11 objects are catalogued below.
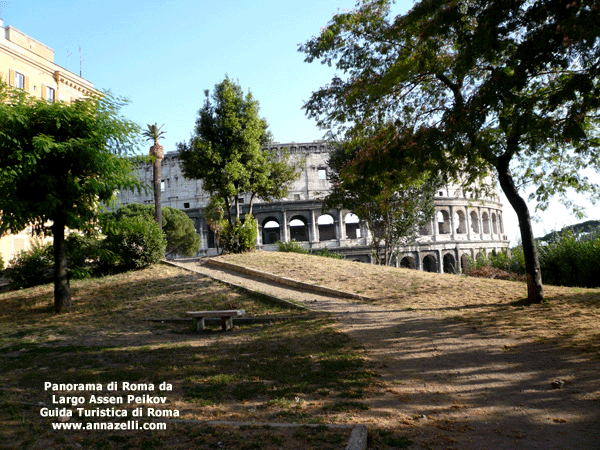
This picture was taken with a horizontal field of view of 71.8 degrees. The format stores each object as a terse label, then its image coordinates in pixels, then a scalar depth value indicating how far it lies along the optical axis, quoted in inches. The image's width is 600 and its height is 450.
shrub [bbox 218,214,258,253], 716.0
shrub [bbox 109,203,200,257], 1342.3
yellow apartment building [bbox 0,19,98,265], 1026.1
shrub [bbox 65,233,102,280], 422.8
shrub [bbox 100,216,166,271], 553.3
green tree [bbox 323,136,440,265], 852.0
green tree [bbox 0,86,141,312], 345.1
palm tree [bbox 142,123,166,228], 858.8
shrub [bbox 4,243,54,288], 529.3
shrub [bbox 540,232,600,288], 475.8
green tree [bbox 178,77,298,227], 713.6
